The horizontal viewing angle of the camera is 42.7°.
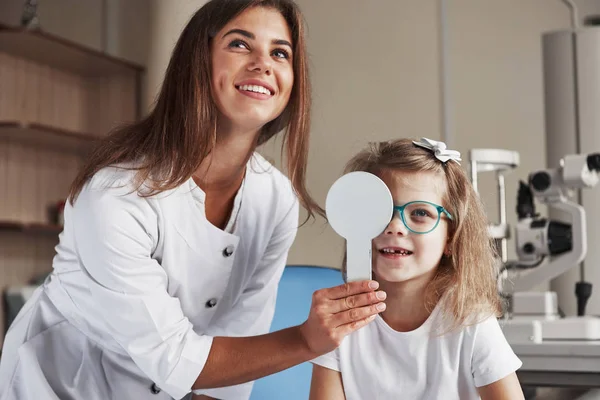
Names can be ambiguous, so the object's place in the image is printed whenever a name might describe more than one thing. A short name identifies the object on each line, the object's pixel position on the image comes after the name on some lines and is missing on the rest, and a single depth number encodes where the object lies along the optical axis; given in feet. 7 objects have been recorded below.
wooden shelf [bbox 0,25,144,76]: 12.75
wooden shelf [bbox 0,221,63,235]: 13.01
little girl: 4.01
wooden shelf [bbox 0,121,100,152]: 12.69
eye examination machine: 4.87
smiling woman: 4.08
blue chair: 5.45
